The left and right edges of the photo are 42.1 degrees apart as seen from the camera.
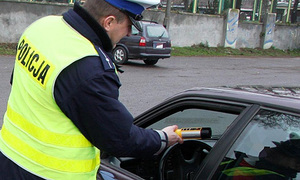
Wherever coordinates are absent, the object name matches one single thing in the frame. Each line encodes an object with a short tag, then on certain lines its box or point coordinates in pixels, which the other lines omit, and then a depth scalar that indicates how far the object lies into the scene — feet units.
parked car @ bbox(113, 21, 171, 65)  45.98
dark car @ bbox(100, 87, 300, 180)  6.08
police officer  5.14
